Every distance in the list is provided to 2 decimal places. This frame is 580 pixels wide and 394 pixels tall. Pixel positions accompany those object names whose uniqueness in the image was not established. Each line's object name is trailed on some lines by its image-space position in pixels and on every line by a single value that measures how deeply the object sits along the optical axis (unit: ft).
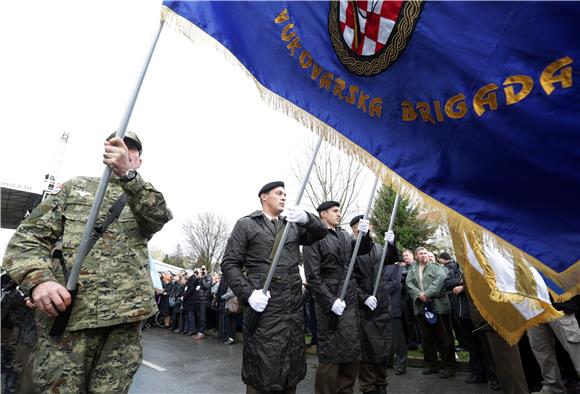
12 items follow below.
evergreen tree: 67.36
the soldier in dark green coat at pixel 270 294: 9.96
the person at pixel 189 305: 39.17
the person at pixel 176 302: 43.62
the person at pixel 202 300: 38.11
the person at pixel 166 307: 45.88
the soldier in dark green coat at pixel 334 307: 12.66
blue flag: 5.23
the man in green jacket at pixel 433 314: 20.27
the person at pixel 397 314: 21.09
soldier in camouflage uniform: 6.88
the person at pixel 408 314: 23.80
